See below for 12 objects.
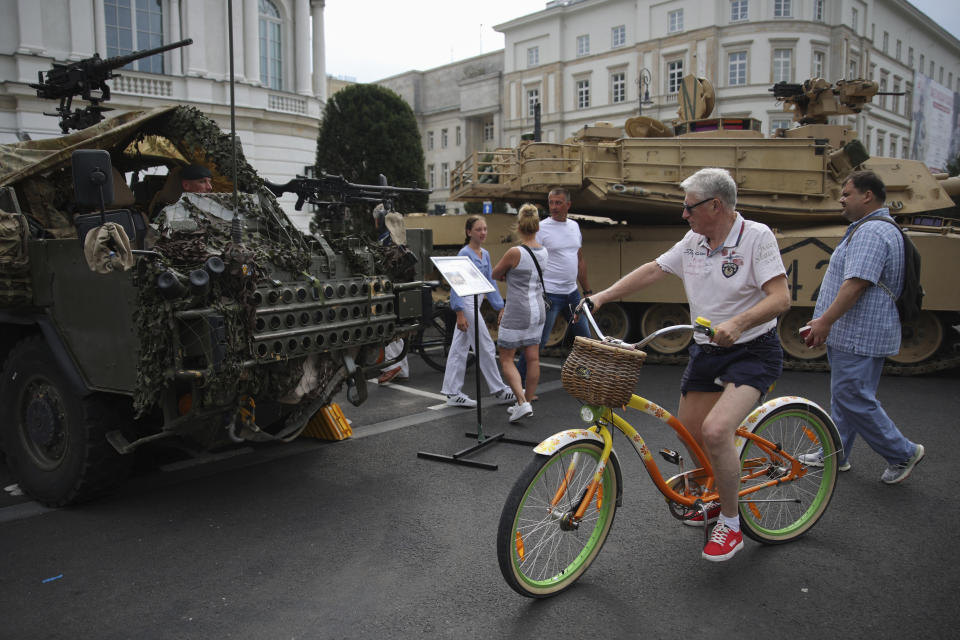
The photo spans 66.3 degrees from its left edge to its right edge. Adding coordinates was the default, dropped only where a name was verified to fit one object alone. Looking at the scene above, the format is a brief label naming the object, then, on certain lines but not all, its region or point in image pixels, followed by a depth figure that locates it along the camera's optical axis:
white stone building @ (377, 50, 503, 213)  56.56
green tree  25.09
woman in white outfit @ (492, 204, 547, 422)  6.31
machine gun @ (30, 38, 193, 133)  6.66
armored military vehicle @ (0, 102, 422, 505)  3.84
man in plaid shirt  4.37
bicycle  3.11
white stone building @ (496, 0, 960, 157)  40.88
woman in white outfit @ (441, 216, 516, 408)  6.96
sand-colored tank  9.02
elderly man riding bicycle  3.26
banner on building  42.62
